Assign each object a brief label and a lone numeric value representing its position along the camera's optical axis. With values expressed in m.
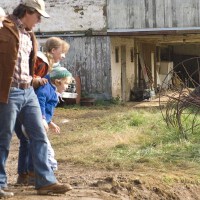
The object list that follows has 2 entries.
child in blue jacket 8.49
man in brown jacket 7.36
